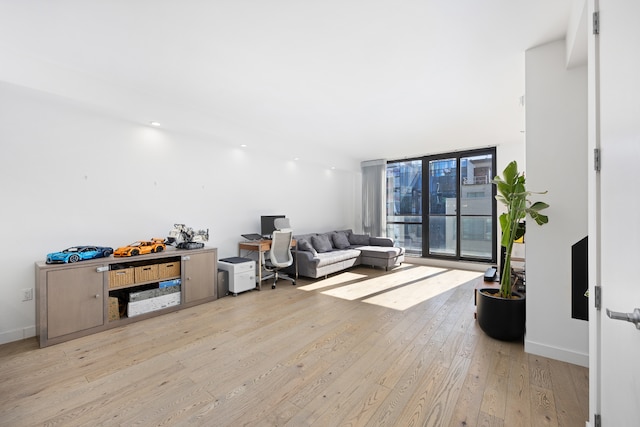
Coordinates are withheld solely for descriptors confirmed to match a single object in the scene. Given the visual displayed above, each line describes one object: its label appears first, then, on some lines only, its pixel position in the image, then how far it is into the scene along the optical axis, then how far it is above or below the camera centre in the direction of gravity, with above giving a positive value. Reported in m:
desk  4.48 -0.58
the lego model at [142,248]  3.11 -0.42
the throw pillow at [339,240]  6.32 -0.65
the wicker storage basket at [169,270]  3.40 -0.74
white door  0.80 +0.00
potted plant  2.46 -0.74
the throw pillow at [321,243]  5.72 -0.65
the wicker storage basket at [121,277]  3.00 -0.74
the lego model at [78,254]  2.70 -0.43
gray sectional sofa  5.09 -0.84
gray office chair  4.48 -0.67
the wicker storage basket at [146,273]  3.19 -0.73
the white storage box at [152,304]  3.14 -1.13
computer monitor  4.99 -0.22
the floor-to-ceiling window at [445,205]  6.03 +0.20
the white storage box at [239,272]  4.11 -0.95
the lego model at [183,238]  3.72 -0.35
